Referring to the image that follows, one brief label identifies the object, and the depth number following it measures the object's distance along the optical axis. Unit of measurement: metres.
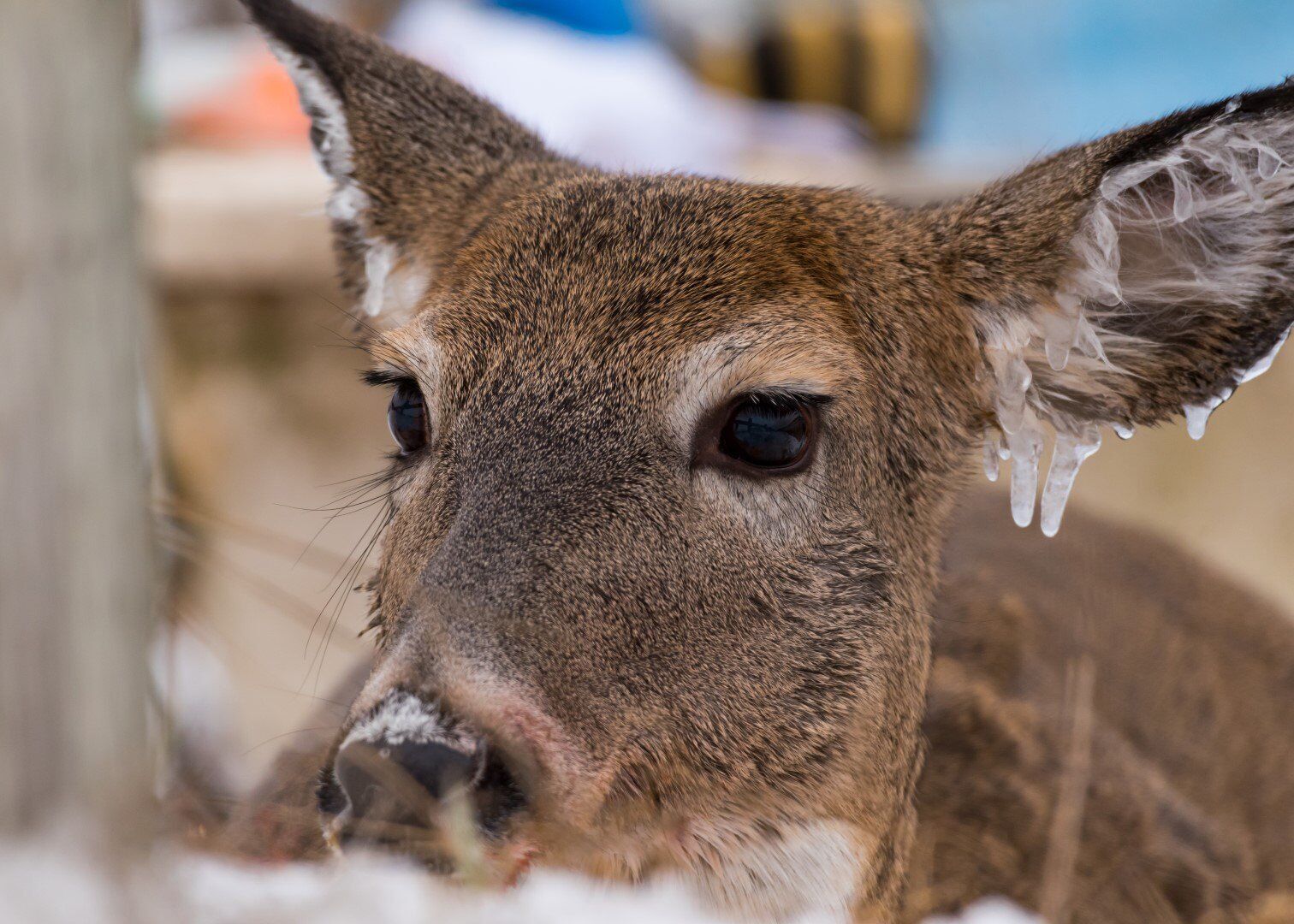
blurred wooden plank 7.36
